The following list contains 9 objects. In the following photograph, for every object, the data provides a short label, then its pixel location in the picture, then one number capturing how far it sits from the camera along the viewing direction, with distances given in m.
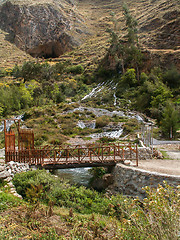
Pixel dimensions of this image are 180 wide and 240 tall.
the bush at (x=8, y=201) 6.64
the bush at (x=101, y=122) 24.61
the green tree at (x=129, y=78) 38.22
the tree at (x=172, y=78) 33.25
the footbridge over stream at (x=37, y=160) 10.43
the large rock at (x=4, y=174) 8.66
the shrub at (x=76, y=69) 56.62
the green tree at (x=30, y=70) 45.95
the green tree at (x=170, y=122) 17.97
